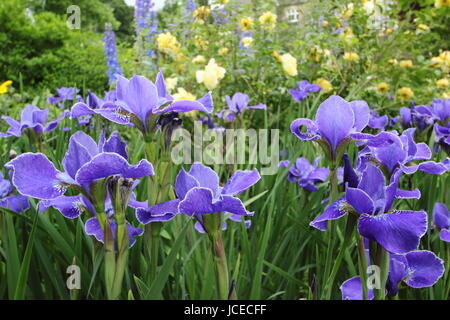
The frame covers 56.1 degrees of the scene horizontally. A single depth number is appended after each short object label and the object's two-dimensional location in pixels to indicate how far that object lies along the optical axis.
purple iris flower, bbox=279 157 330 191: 1.42
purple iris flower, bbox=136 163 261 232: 0.67
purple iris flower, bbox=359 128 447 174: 0.80
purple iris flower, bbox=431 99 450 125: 1.49
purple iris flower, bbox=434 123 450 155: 1.23
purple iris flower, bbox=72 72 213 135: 0.81
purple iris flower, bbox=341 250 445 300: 0.82
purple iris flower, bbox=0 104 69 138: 1.41
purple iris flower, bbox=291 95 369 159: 0.82
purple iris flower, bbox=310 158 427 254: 0.64
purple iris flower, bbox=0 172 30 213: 1.05
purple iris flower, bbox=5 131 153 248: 0.63
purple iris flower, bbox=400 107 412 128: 1.76
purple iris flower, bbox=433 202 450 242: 0.99
